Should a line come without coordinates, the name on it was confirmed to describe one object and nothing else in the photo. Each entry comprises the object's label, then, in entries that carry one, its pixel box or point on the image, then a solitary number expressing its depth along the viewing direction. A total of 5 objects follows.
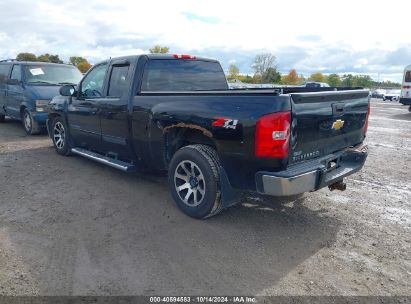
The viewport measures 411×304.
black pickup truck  3.49
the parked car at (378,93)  47.74
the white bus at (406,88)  19.70
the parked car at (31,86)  9.13
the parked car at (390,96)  42.19
